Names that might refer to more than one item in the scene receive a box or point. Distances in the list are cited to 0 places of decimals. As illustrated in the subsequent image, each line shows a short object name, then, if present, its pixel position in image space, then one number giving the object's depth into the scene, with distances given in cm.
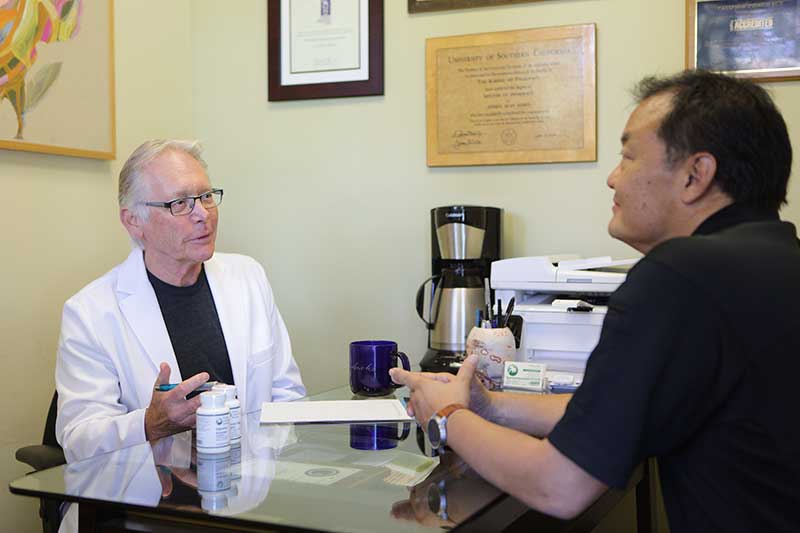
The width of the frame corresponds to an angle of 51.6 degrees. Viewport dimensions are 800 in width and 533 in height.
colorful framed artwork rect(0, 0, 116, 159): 233
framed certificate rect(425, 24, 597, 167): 268
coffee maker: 254
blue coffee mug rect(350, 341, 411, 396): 192
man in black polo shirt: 99
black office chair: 178
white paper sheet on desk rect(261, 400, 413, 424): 167
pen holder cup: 191
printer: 216
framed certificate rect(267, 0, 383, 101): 291
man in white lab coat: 188
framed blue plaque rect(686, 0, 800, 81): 246
